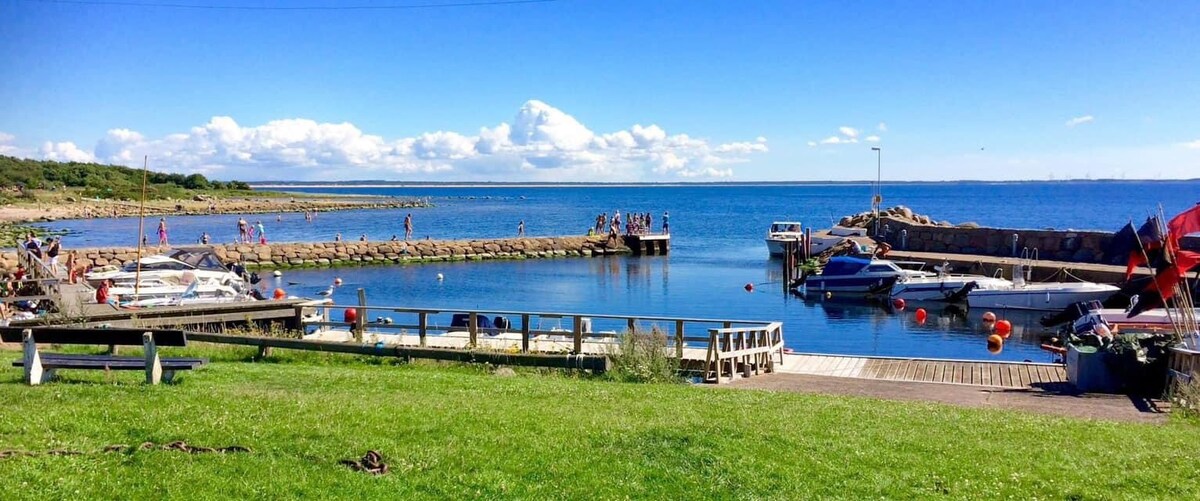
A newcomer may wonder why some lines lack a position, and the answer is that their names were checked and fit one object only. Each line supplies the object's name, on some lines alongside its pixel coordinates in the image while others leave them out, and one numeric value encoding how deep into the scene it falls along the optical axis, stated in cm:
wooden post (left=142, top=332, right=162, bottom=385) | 1087
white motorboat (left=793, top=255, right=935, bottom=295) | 4097
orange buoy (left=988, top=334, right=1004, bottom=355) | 2848
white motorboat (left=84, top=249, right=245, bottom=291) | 3017
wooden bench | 1086
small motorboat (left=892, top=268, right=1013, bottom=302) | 3772
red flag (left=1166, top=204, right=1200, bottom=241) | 1488
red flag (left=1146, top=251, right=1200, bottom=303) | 1514
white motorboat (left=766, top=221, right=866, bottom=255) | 5559
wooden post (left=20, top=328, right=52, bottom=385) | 1066
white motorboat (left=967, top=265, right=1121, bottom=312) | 3541
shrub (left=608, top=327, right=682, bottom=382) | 1534
